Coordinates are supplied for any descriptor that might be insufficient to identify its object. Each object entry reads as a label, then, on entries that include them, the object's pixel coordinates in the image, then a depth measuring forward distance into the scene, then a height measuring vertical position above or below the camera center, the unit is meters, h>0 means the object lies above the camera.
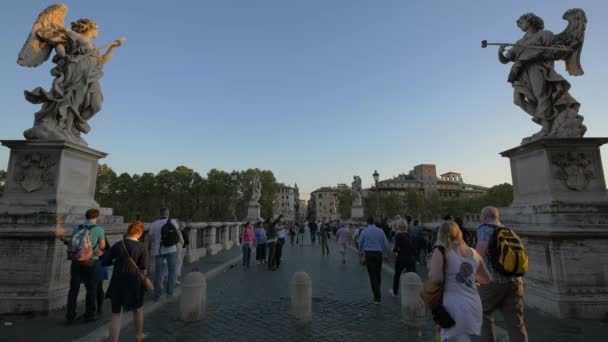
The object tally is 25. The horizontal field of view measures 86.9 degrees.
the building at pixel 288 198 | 137.88 +7.23
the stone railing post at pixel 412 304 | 5.46 -1.55
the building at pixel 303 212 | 180.52 +1.30
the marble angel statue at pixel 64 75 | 6.79 +3.20
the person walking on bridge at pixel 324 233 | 17.30 -1.05
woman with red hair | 4.29 -0.87
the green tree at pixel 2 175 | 53.48 +7.24
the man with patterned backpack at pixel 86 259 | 5.20 -0.68
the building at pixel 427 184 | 122.53 +11.09
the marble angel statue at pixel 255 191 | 29.86 +2.22
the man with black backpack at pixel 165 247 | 7.17 -0.71
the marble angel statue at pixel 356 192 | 32.12 +2.15
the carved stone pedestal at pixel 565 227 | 5.57 -0.29
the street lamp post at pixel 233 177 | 24.38 +2.91
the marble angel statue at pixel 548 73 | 6.55 +3.02
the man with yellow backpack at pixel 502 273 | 3.55 -0.69
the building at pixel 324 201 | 136.62 +5.39
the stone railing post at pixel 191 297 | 5.58 -1.41
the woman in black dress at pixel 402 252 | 7.72 -0.94
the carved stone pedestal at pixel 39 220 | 5.83 -0.05
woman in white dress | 2.92 -0.63
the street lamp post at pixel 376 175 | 23.30 +2.77
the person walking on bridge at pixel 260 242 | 13.12 -1.11
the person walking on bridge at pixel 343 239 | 14.29 -1.14
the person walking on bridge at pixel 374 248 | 7.32 -0.80
